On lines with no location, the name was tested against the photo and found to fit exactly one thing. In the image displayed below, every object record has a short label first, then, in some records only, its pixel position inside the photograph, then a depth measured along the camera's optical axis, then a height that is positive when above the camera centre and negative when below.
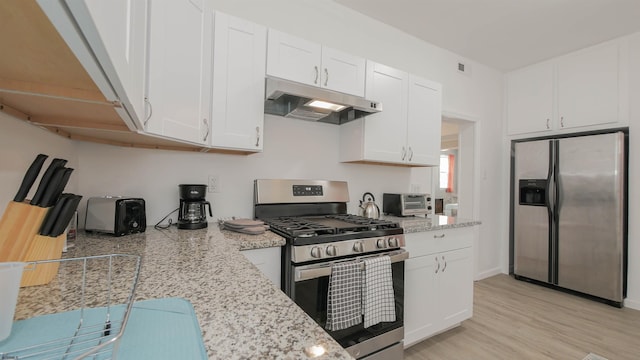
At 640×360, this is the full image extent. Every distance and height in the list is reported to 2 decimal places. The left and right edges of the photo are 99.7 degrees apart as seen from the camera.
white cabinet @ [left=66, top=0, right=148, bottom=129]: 0.33 +0.23
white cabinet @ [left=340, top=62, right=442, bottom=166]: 2.24 +0.52
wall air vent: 3.36 +1.48
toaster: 1.40 -0.20
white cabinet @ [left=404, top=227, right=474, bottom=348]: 1.92 -0.74
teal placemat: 0.49 -0.31
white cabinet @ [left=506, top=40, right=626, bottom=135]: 2.95 +1.16
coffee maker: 1.66 -0.17
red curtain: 8.09 +0.41
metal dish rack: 0.48 -0.31
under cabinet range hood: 1.67 +0.56
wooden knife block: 0.72 -0.18
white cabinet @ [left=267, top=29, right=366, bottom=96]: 1.81 +0.86
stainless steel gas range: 1.44 -0.38
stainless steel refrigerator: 2.75 -0.28
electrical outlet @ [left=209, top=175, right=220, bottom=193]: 1.94 -0.02
